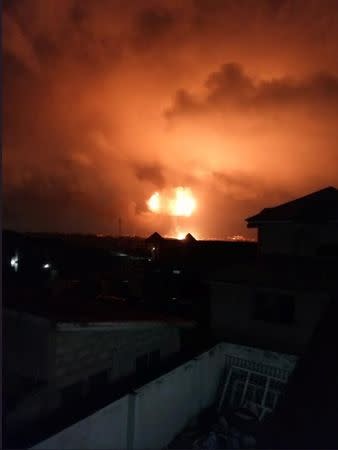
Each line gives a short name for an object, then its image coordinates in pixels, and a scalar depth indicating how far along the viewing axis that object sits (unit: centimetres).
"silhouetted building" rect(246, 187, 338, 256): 1619
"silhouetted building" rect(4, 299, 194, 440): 916
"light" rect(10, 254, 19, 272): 2597
